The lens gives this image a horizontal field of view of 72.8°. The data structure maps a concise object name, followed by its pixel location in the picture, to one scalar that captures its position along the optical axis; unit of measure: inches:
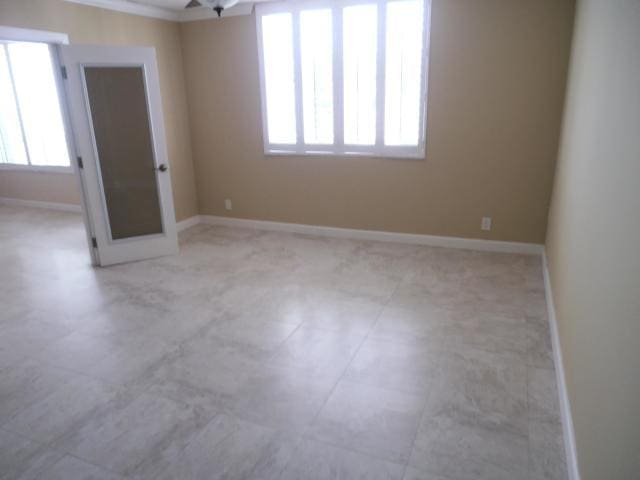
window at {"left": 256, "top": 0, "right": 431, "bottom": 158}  163.8
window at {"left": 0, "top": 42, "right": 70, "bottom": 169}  239.3
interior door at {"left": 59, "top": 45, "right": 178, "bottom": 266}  152.7
